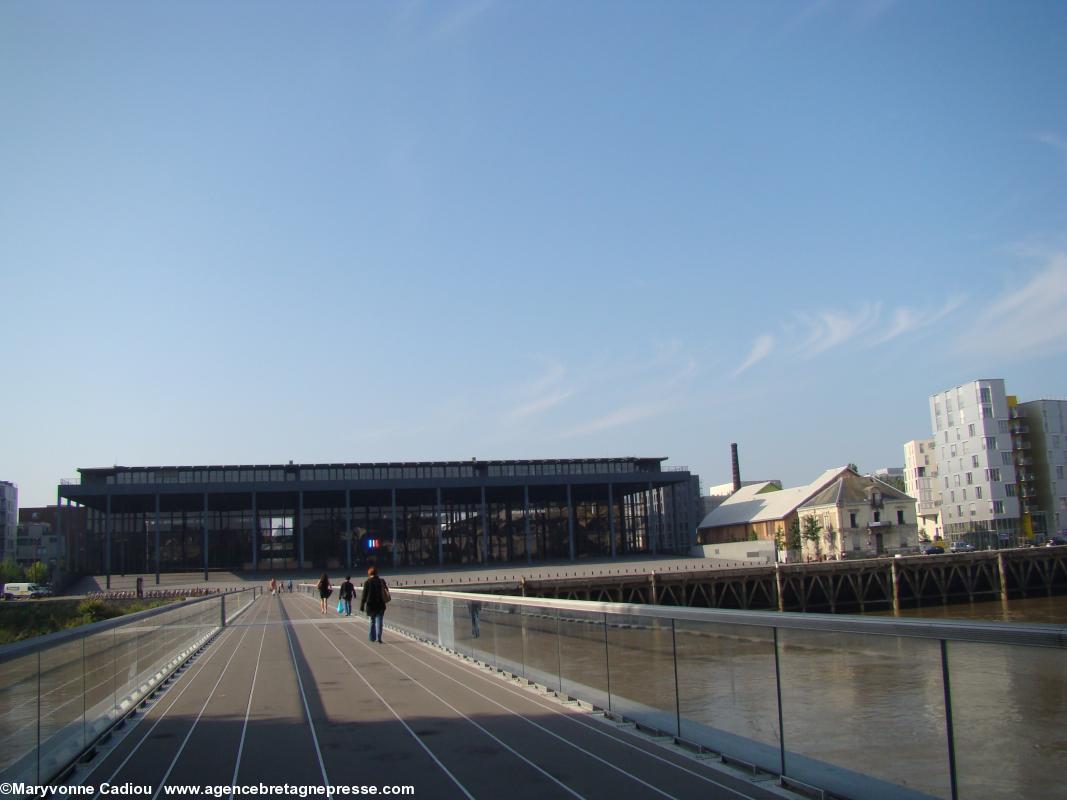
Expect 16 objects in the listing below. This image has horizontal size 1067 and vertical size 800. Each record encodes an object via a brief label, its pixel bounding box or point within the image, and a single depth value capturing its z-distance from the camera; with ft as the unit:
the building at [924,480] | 397.60
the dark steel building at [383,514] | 287.48
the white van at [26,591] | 225.39
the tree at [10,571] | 313.53
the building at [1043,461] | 315.37
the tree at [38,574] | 311.68
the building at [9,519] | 389.80
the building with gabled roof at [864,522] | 281.13
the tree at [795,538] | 289.53
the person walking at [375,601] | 64.90
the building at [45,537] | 407.11
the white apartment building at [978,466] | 308.60
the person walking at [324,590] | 113.29
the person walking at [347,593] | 97.17
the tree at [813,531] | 285.43
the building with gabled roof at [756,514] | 307.58
